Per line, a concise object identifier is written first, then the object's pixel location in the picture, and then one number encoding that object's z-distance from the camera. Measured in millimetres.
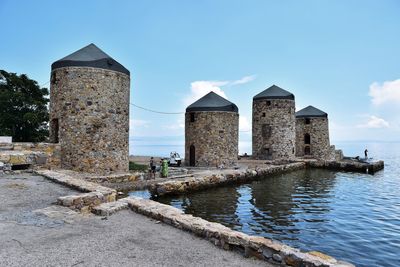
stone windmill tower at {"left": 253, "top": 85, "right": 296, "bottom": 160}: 29062
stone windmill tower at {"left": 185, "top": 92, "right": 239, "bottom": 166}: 22266
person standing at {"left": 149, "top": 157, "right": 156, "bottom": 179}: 15359
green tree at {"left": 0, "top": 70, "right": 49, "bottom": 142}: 22703
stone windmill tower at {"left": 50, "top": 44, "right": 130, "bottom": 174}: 14844
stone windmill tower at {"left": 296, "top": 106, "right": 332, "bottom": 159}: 34656
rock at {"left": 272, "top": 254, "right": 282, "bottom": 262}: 4309
